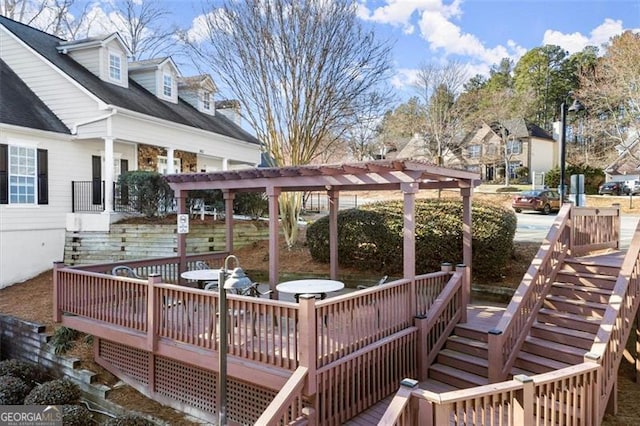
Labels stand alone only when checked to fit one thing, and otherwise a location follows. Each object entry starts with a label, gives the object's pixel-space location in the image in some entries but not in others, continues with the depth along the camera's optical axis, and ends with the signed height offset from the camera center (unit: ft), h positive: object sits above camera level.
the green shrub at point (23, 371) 25.43 -10.59
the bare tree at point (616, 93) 66.80 +19.52
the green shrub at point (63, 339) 26.04 -8.82
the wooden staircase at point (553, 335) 18.14 -6.29
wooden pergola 19.10 +1.22
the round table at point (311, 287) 20.13 -4.25
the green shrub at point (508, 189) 103.27 +3.87
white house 38.37 +7.56
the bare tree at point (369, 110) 40.75 +9.74
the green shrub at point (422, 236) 28.94 -2.50
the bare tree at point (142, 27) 76.59 +34.00
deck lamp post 12.76 -3.65
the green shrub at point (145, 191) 43.80 +1.41
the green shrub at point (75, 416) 20.15 -10.67
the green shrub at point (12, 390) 22.53 -10.54
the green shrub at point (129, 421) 18.93 -10.20
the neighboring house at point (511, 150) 121.70 +16.82
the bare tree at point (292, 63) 37.27 +13.26
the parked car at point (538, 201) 70.54 +0.54
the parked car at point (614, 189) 91.53 +3.46
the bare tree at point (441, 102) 95.91 +25.02
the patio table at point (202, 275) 22.97 -4.12
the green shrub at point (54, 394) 21.68 -10.30
